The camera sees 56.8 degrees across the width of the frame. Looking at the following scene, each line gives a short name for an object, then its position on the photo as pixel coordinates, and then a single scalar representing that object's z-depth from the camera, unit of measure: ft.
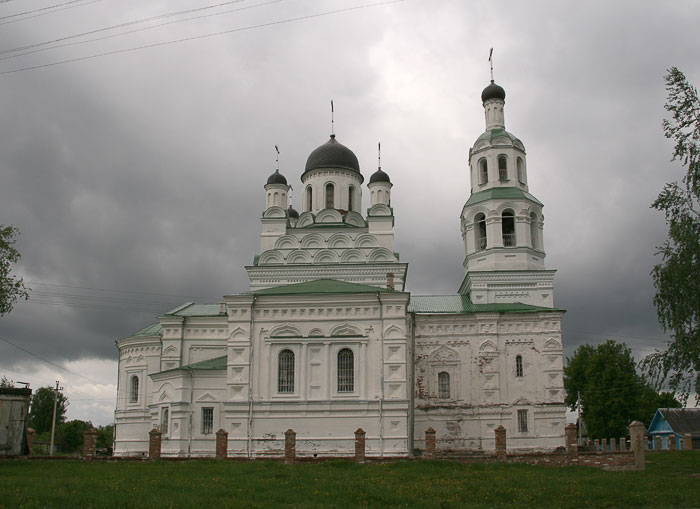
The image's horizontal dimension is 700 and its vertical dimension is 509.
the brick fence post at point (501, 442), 63.72
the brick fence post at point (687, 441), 98.99
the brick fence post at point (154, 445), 66.19
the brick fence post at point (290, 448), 62.14
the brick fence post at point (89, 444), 66.31
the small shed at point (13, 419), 63.21
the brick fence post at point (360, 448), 63.46
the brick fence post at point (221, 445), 65.82
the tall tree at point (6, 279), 61.87
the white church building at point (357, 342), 78.74
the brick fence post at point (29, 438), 66.68
